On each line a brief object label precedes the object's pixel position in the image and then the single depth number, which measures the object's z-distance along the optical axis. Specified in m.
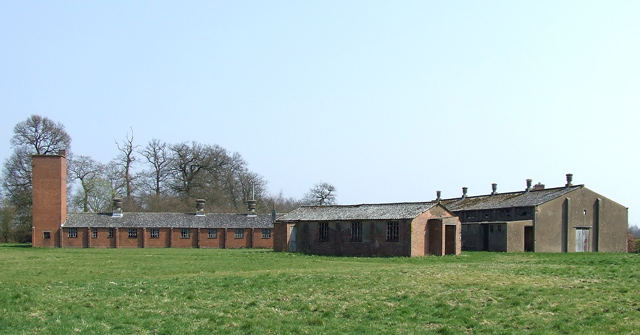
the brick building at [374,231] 45.47
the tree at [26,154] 74.56
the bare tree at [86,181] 82.00
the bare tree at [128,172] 88.31
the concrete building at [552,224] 51.31
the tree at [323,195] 103.88
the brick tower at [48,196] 68.88
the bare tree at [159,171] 92.50
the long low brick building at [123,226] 69.06
